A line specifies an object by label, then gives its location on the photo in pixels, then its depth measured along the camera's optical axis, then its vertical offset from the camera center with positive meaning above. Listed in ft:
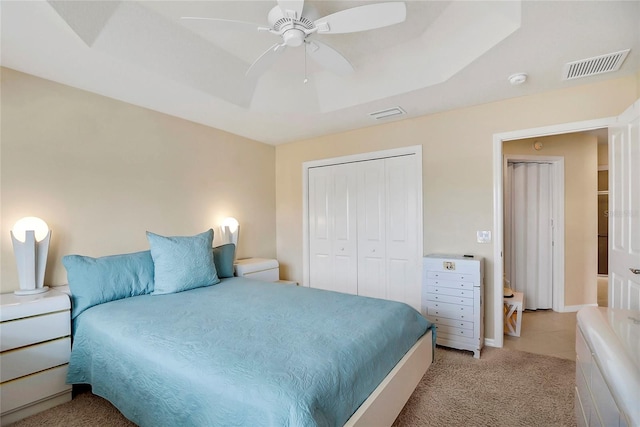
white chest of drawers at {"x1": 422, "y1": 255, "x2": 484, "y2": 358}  8.95 -2.64
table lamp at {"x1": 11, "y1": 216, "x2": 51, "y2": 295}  6.98 -0.88
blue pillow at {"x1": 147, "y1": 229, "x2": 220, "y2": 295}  8.30 -1.42
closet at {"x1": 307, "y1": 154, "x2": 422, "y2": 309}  11.29 -0.53
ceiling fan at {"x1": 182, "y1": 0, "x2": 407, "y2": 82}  5.05 +3.46
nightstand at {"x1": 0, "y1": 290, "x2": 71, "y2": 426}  6.07 -2.96
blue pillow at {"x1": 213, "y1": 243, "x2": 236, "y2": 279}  10.30 -1.56
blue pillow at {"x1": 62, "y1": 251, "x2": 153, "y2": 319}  7.13 -1.61
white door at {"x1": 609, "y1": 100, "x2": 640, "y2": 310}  6.47 +0.10
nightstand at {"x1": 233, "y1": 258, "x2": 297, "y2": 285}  11.43 -2.16
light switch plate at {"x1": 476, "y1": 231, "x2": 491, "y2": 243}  9.71 -0.71
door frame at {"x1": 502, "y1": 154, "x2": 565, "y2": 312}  13.14 -0.15
